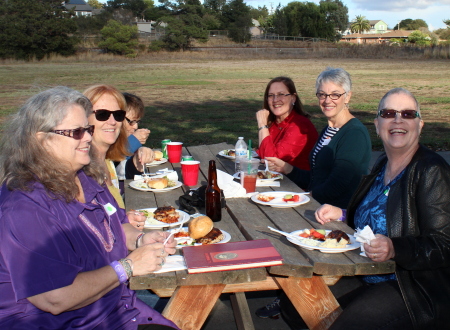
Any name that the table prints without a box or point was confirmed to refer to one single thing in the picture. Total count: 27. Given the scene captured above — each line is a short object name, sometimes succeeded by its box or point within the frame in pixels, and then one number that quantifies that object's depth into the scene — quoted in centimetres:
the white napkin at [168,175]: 396
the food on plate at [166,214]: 291
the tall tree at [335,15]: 9331
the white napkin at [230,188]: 349
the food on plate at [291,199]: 331
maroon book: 221
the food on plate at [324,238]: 247
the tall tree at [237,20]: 7938
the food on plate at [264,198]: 333
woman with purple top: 188
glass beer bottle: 297
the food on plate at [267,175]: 407
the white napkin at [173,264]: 224
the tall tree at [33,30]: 4950
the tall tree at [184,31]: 5884
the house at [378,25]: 17161
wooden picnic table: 221
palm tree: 13050
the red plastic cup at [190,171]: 383
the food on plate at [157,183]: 371
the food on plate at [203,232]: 254
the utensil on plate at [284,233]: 257
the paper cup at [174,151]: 482
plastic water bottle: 414
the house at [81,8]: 11220
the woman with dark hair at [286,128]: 500
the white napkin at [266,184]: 393
